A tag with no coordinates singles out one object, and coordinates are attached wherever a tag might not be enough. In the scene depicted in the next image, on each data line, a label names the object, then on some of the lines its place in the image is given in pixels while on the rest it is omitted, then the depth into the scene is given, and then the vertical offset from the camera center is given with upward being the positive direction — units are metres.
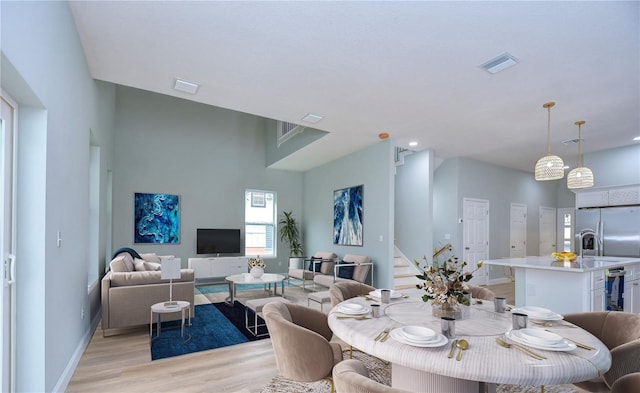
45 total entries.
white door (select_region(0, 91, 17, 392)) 1.85 -0.19
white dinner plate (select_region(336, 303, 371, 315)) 2.07 -0.67
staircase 6.65 -1.47
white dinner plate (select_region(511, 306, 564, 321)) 1.98 -0.67
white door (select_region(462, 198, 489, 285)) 7.59 -0.69
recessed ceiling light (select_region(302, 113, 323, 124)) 5.08 +1.35
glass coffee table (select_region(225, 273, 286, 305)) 5.37 -1.25
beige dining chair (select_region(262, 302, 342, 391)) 2.01 -0.91
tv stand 7.59 -1.48
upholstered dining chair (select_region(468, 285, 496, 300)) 3.06 -0.82
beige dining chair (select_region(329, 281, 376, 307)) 3.02 -0.82
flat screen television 7.90 -0.92
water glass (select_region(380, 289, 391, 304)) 2.40 -0.67
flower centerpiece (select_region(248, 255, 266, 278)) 5.67 -1.11
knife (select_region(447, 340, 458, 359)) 1.43 -0.65
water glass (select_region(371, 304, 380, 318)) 2.02 -0.65
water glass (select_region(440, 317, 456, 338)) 1.66 -0.62
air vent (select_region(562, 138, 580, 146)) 6.01 +1.18
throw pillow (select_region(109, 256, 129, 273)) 4.08 -0.78
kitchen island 3.67 -0.93
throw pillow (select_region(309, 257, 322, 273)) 7.07 -1.31
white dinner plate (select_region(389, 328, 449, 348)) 1.51 -0.64
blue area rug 3.50 -1.58
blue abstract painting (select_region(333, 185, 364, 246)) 6.91 -0.26
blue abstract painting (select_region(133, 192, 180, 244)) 7.38 -0.34
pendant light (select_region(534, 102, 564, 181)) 4.27 +0.50
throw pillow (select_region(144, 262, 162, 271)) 4.48 -0.87
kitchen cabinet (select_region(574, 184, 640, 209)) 6.25 +0.19
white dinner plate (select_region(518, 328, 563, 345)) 1.52 -0.62
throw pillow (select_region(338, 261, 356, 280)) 6.39 -1.31
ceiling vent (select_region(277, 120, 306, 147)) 7.37 +1.69
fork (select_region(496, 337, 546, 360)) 1.42 -0.65
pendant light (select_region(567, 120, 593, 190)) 4.88 +0.41
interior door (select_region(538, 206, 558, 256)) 9.52 -0.72
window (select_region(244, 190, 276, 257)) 8.76 -0.52
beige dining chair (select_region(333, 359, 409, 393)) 1.15 -0.65
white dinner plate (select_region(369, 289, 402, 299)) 2.57 -0.71
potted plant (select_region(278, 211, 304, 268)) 8.94 -0.82
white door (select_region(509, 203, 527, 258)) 8.66 -0.67
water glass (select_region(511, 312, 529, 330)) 1.77 -0.62
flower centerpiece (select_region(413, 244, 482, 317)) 1.98 -0.50
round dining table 1.33 -0.67
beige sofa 3.76 -1.07
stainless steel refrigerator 6.12 -0.46
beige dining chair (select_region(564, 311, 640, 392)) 1.85 -0.84
